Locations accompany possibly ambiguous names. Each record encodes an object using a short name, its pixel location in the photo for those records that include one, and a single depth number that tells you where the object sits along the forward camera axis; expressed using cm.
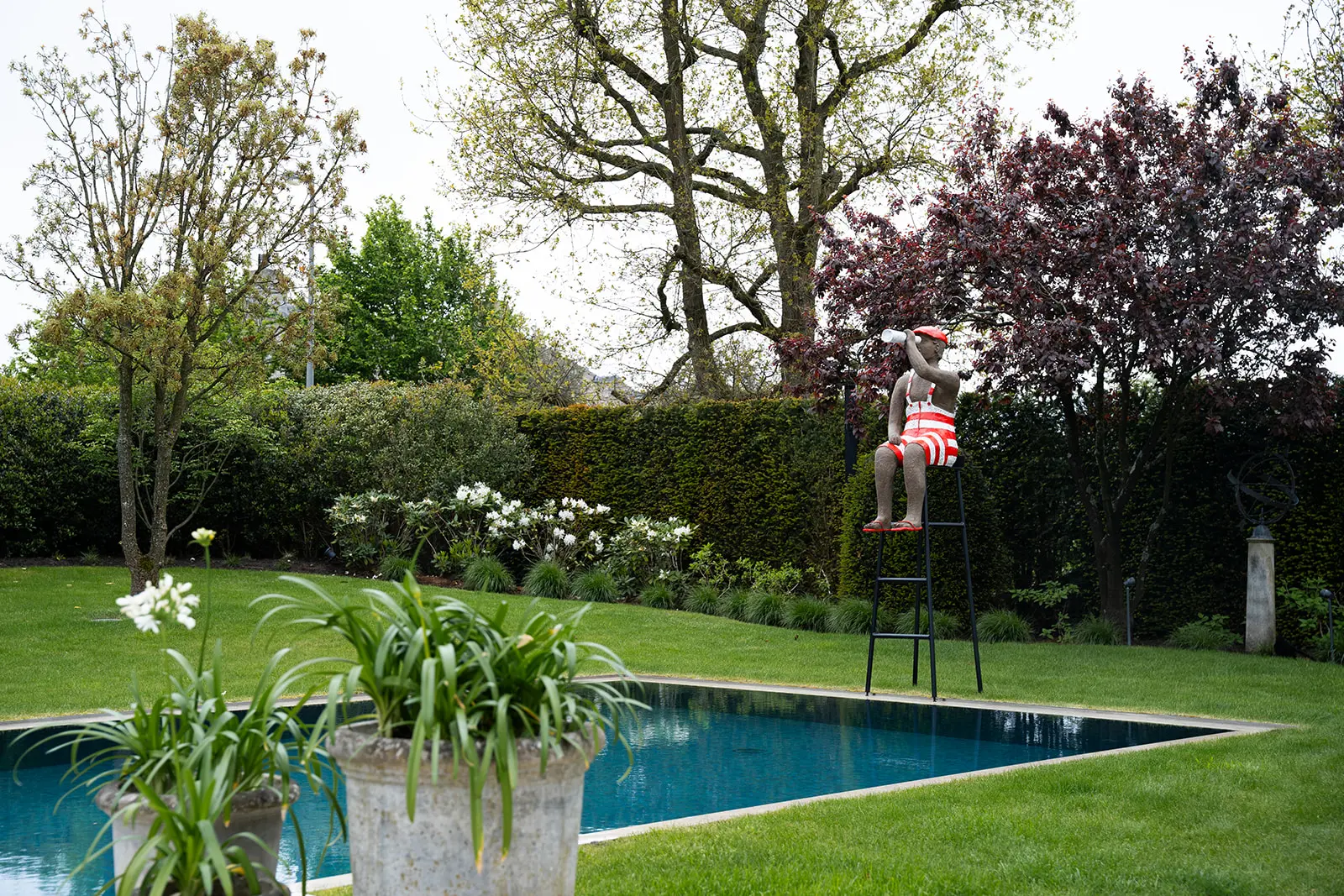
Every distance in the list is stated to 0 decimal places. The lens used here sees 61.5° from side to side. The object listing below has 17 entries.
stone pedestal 1042
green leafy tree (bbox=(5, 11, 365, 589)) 1059
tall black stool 800
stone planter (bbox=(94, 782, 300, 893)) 278
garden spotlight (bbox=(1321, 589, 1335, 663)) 998
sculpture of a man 838
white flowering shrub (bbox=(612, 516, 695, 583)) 1451
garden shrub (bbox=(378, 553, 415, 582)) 1423
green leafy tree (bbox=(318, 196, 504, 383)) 3819
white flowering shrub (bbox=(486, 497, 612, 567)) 1482
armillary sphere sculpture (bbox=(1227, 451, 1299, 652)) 1045
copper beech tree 988
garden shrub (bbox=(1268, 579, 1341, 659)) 1040
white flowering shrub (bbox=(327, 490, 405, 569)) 1516
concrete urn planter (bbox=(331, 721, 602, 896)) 251
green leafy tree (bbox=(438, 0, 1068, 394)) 1625
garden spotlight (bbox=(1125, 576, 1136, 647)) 1117
